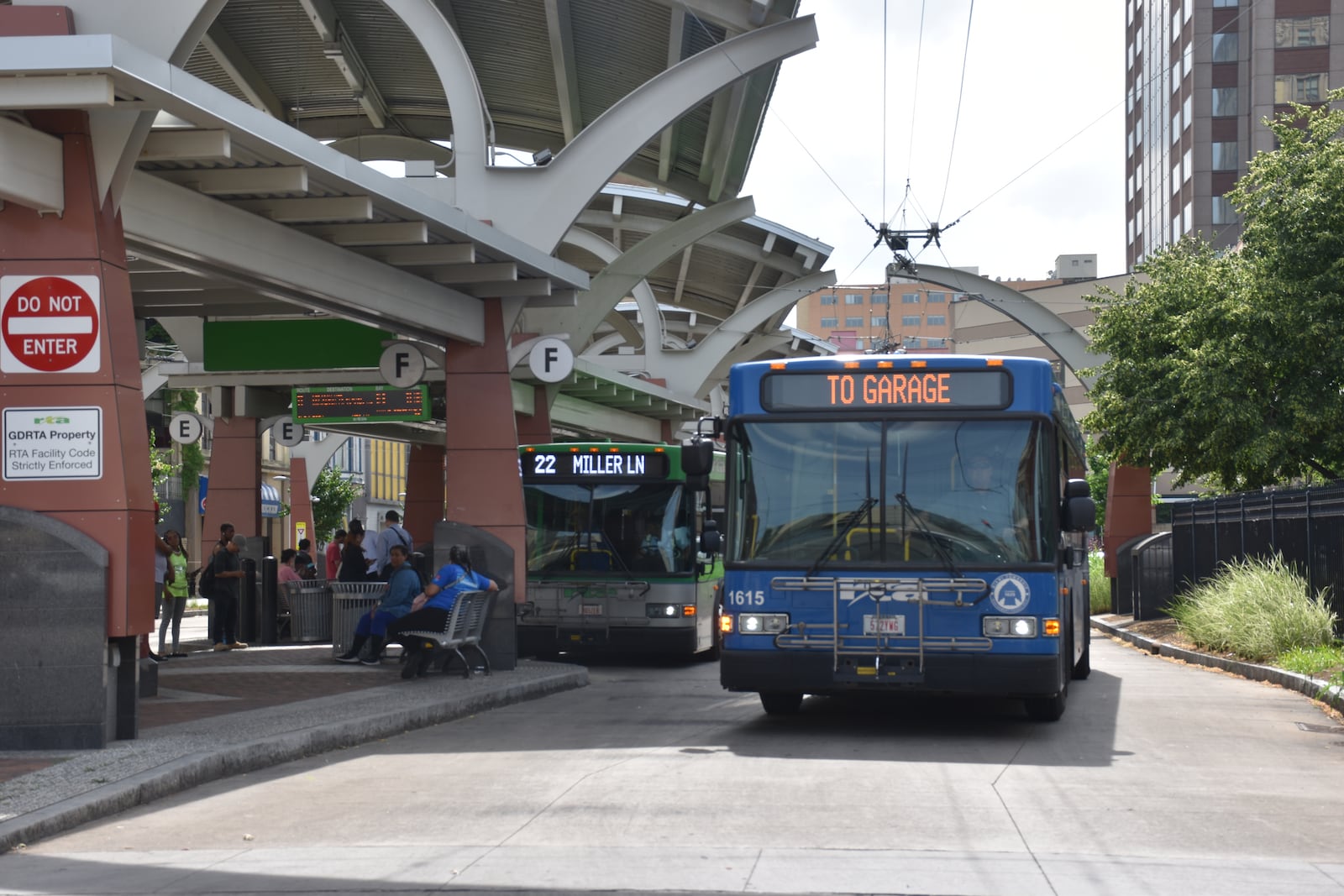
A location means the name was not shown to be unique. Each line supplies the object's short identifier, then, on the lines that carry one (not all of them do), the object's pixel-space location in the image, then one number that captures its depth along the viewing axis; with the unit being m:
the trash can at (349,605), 19.52
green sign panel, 21.14
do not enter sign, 11.21
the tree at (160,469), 46.56
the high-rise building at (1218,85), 77.25
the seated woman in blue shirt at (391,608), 18.30
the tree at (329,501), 70.12
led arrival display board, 25.64
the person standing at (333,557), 30.61
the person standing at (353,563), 22.14
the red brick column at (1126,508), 35.84
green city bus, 20.67
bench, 16.78
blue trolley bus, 12.23
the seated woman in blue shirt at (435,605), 16.77
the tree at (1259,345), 25.95
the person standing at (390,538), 21.89
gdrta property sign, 11.14
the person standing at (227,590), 22.92
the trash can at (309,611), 23.05
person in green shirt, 21.77
